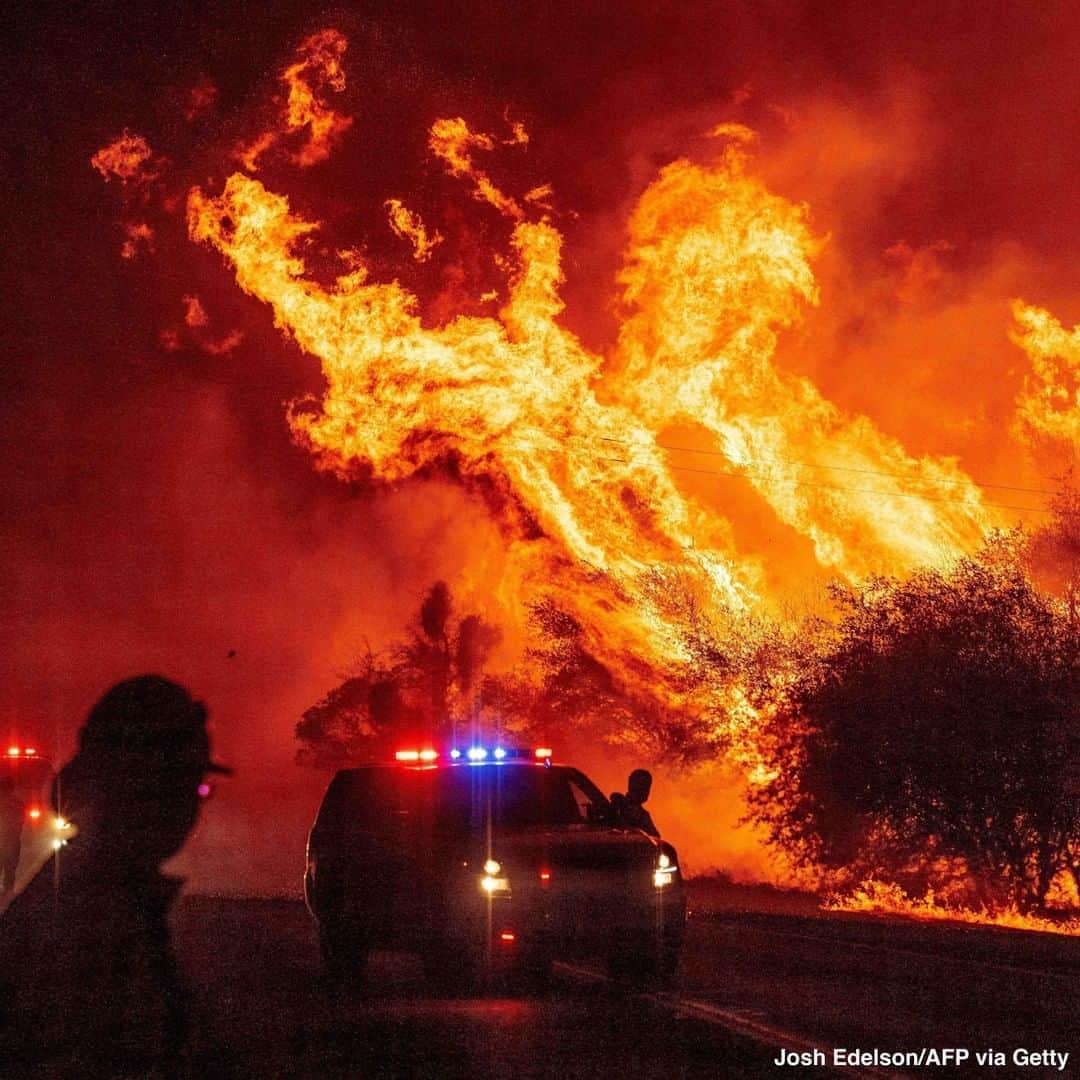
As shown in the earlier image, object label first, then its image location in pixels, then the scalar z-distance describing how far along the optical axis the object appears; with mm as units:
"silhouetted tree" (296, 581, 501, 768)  52906
